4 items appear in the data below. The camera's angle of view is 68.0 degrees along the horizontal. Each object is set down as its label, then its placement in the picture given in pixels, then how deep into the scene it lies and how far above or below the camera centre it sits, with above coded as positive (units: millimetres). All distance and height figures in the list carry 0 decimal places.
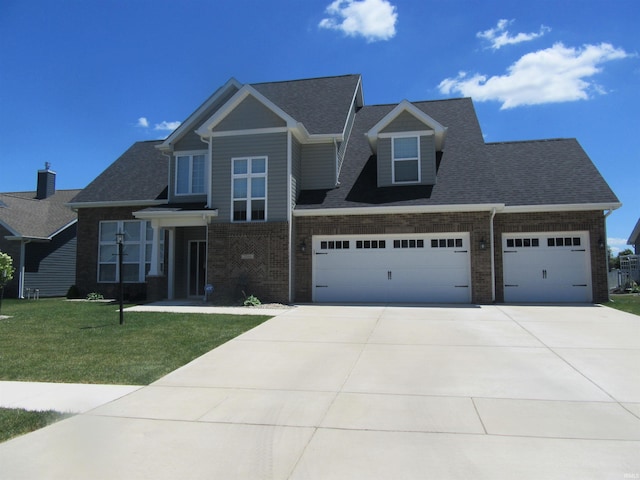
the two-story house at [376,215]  15977 +1849
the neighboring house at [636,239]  30484 +1962
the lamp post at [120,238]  12328 +830
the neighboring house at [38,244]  22484 +1295
